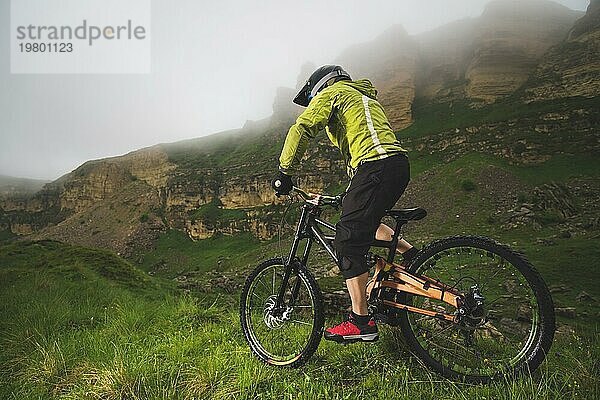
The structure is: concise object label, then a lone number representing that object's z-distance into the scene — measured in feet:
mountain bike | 11.36
